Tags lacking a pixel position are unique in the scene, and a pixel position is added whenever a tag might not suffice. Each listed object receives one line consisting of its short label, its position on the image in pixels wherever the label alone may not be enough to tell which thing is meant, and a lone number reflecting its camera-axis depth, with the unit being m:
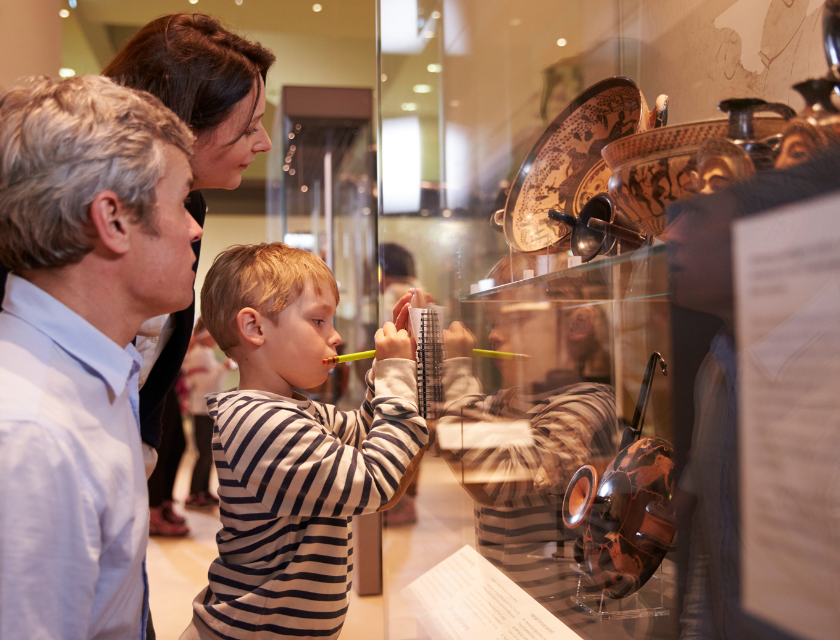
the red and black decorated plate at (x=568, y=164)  0.84
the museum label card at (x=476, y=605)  0.82
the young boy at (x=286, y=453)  0.87
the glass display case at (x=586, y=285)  0.50
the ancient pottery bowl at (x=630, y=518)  0.62
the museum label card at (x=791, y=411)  0.41
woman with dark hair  0.90
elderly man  0.56
